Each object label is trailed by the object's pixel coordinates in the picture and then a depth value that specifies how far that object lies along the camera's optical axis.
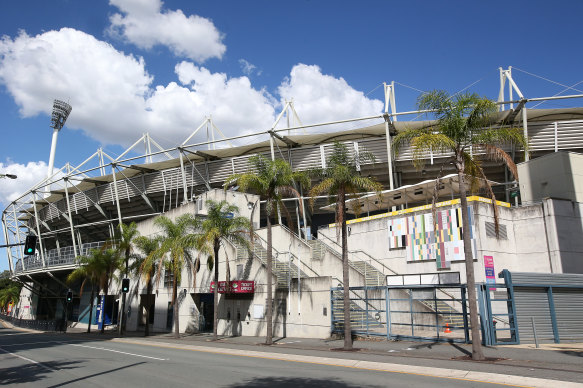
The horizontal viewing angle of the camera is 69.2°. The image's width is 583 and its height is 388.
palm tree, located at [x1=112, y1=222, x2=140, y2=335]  37.00
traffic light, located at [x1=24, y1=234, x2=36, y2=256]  20.53
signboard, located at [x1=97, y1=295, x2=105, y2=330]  43.00
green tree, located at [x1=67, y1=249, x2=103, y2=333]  39.44
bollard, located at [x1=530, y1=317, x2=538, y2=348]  16.20
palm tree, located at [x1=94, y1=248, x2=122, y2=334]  39.30
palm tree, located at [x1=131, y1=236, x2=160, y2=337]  31.67
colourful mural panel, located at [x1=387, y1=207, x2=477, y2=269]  26.70
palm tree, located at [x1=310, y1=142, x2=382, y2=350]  19.44
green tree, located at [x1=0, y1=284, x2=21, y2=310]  98.56
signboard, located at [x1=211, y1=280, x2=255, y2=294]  27.28
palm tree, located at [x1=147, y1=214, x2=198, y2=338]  28.73
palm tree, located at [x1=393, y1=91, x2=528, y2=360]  15.34
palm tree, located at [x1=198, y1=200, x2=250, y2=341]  25.98
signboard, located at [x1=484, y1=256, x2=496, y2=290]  25.34
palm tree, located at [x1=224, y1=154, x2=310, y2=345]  22.86
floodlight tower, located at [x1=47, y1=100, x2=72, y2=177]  103.01
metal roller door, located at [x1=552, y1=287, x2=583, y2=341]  18.03
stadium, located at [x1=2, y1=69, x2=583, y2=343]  22.98
